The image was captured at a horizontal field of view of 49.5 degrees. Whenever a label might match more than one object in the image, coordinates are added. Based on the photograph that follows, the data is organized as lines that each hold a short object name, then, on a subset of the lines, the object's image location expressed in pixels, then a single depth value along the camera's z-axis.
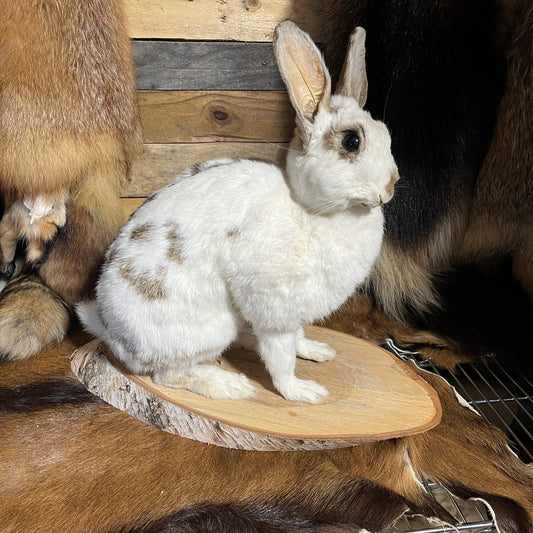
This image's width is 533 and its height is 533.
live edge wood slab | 0.73
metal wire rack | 0.77
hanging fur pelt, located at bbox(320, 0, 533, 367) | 0.93
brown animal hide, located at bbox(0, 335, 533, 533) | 0.66
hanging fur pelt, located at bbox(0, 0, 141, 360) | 0.85
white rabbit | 0.64
